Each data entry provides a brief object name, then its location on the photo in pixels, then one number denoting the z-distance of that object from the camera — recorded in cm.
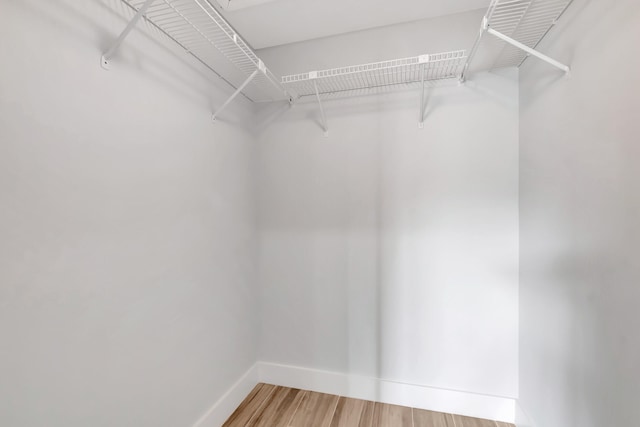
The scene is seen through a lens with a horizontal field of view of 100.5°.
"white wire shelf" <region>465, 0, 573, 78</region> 107
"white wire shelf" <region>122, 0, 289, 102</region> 110
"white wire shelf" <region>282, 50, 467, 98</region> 149
